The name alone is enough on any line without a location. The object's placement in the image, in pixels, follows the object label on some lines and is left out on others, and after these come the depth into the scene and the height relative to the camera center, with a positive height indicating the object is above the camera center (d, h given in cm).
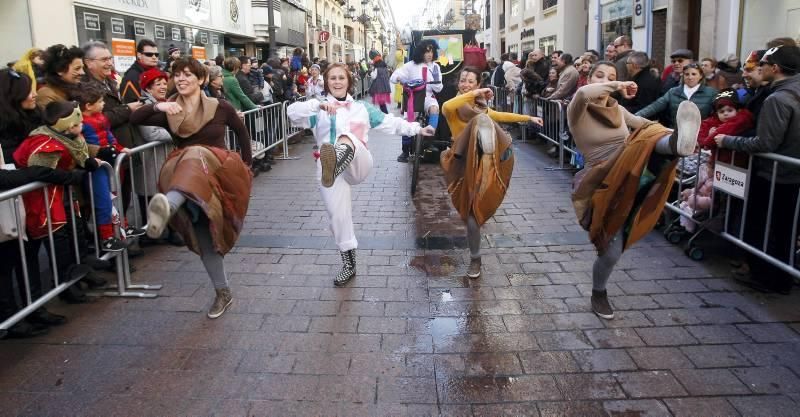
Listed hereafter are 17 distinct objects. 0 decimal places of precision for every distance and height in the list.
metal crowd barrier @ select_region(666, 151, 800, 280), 467 -101
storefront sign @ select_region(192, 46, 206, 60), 1611 +91
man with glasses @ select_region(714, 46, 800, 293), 459 -51
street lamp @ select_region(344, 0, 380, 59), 5634 +602
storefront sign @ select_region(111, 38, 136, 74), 1123 +65
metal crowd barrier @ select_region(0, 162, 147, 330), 391 -107
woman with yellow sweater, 484 -30
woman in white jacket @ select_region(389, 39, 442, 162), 995 +22
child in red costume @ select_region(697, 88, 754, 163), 512 -35
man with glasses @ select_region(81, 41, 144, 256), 584 +5
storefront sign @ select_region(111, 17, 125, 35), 1432 +141
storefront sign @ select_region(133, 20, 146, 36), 1552 +146
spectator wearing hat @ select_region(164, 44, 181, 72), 964 +55
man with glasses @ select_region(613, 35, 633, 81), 855 +37
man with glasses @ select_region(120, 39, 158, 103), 673 +25
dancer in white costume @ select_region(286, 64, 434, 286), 489 -35
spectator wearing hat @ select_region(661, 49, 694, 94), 797 +17
